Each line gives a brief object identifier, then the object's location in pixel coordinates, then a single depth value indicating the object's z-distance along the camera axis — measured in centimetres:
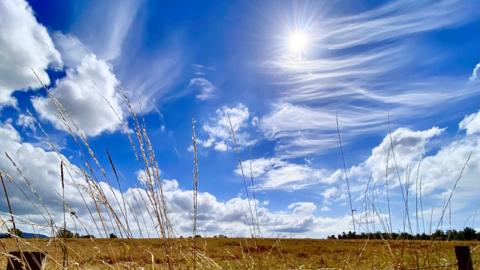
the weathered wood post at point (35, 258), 261
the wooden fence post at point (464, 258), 352
